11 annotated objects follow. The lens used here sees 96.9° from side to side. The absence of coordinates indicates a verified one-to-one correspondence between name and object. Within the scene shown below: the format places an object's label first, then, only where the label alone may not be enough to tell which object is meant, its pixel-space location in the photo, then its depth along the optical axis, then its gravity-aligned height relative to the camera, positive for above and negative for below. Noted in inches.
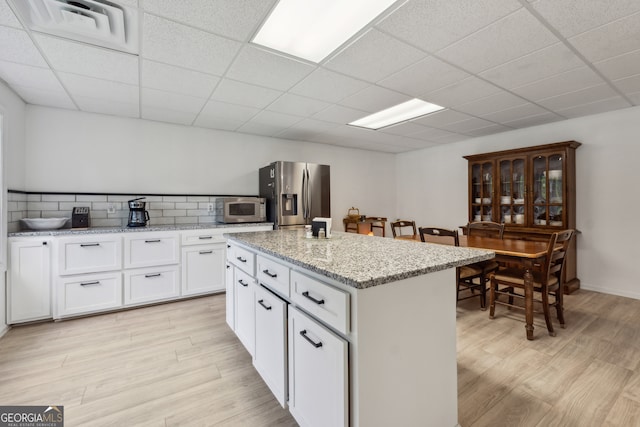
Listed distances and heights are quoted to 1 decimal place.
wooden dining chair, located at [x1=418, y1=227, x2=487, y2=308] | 114.9 -24.6
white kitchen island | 41.9 -20.2
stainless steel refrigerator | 160.6 +12.8
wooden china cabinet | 141.7 +12.3
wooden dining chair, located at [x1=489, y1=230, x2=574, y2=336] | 94.7 -23.3
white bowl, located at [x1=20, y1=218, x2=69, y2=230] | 115.6 -3.7
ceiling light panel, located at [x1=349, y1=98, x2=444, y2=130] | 130.8 +50.6
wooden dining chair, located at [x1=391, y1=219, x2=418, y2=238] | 137.1 -5.2
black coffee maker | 132.1 +0.3
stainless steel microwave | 152.1 +2.5
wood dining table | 92.8 -13.7
